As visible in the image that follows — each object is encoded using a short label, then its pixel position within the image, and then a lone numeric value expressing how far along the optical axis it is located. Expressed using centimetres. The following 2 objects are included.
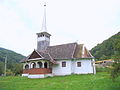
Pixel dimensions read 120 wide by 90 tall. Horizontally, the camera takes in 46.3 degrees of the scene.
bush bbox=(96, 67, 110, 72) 2990
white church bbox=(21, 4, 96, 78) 2424
